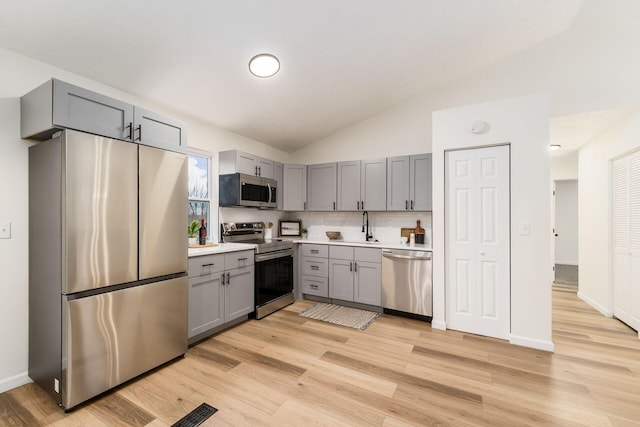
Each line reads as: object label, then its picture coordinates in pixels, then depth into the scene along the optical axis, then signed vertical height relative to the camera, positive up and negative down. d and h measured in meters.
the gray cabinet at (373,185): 4.30 +0.45
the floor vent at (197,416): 1.83 -1.34
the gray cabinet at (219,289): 2.89 -0.84
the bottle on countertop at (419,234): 4.14 -0.28
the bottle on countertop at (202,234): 3.53 -0.25
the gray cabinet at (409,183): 3.99 +0.45
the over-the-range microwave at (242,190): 3.89 +0.33
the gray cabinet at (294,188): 4.88 +0.44
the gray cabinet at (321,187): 4.72 +0.45
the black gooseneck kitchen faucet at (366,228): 4.70 -0.23
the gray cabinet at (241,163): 3.95 +0.73
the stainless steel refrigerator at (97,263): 1.95 -0.38
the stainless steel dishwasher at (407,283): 3.55 -0.88
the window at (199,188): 3.75 +0.34
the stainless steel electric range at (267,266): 3.69 -0.72
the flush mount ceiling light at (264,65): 2.85 +1.53
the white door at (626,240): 3.25 -0.29
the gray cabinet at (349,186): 4.51 +0.45
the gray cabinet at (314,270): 4.32 -0.86
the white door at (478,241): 3.09 -0.29
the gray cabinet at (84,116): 1.93 +0.73
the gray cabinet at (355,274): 3.93 -0.85
